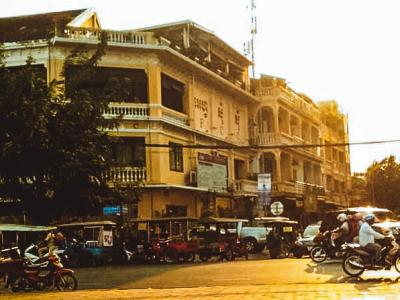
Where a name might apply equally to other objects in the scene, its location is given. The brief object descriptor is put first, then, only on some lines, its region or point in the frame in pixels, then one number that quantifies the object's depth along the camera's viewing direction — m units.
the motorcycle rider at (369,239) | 18.02
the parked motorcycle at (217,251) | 29.73
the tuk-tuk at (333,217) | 26.95
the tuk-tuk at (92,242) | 29.31
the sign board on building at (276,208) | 33.69
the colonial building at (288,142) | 46.69
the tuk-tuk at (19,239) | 28.58
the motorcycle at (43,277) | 18.20
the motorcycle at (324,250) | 24.55
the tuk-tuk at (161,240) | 29.25
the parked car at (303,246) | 31.03
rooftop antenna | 46.69
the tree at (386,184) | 70.75
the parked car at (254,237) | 35.97
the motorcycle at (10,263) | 18.98
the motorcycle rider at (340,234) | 24.52
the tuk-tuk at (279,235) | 31.06
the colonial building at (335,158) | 63.38
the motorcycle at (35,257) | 19.38
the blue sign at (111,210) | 29.66
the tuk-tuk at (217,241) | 29.80
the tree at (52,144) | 20.14
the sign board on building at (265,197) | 34.14
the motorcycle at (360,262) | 17.92
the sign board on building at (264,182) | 33.94
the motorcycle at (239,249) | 30.58
